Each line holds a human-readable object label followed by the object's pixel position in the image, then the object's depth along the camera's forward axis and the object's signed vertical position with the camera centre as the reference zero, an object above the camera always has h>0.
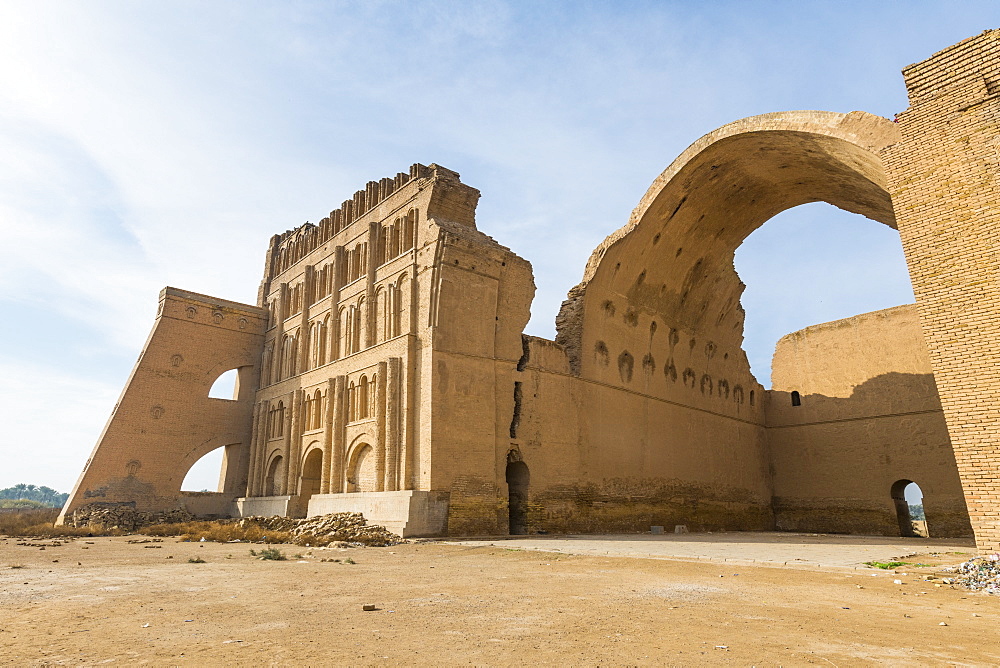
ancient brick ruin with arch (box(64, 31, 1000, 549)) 9.79 +4.31
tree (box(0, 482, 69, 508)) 136.89 +7.52
